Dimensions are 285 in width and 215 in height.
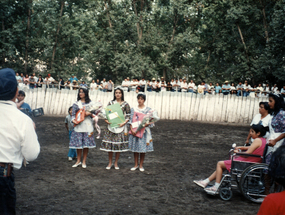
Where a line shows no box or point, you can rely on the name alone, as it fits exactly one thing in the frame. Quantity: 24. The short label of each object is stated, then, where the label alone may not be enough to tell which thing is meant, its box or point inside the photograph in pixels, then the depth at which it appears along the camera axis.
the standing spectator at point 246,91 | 21.23
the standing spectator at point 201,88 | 22.50
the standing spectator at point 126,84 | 21.86
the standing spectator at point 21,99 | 6.43
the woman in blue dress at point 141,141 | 6.96
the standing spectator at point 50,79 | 22.26
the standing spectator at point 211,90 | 22.63
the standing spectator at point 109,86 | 21.76
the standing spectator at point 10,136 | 2.71
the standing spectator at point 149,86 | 21.47
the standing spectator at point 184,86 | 21.80
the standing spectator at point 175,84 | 22.66
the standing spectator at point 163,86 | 21.85
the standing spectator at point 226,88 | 23.03
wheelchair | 5.23
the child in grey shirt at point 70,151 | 8.02
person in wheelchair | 5.44
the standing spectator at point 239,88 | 21.73
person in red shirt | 1.97
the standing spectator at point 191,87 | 21.67
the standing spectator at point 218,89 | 23.55
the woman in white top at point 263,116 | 6.27
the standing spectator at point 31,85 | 20.01
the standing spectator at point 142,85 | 20.58
